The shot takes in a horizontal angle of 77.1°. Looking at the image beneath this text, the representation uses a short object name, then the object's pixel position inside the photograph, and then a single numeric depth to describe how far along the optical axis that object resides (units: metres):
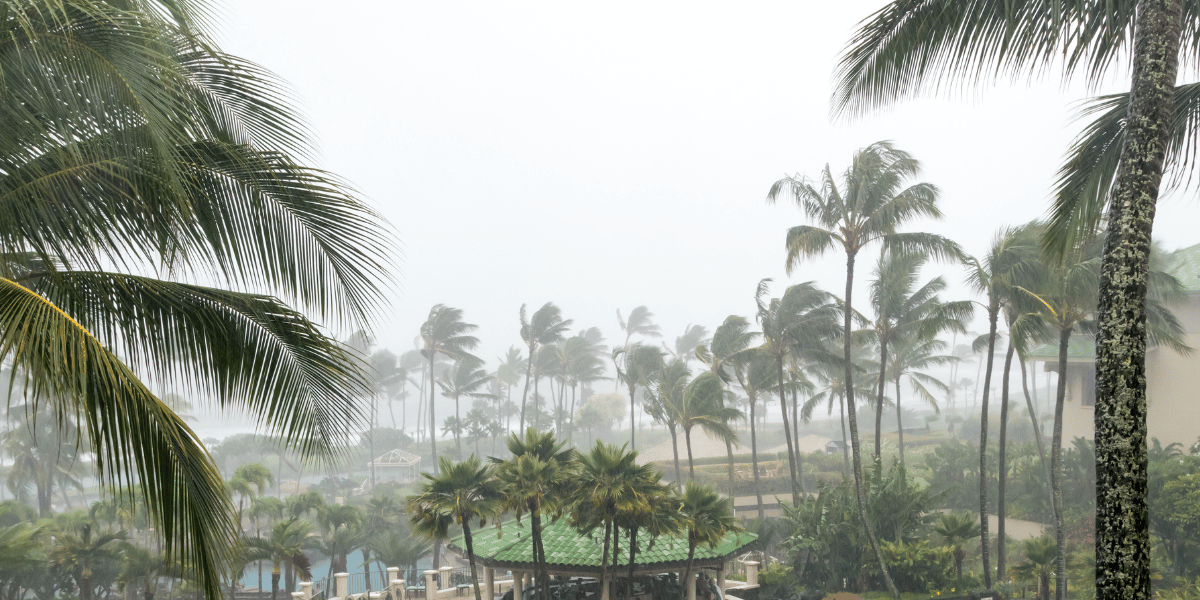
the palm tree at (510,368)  106.69
